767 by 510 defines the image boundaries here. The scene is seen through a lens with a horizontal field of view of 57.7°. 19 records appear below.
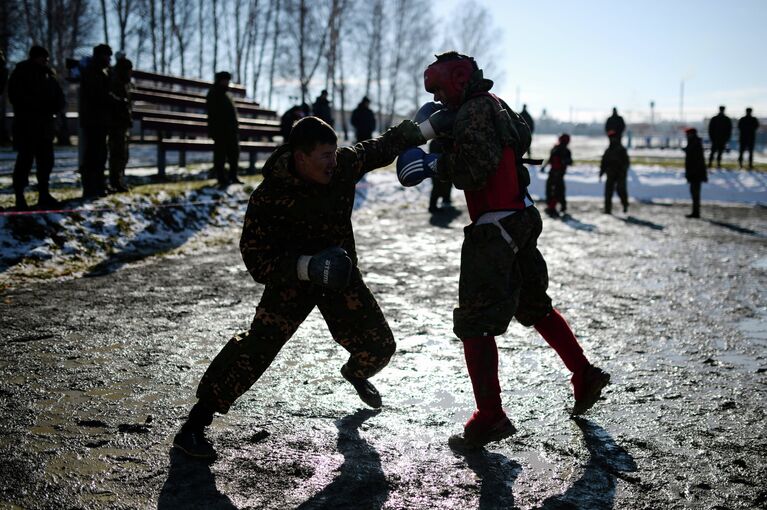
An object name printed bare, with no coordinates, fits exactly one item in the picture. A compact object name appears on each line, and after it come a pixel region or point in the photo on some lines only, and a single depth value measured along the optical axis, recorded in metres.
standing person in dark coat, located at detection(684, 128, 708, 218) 14.02
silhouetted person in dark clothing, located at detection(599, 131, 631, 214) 14.45
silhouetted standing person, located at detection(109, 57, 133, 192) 10.04
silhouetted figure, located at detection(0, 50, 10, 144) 8.51
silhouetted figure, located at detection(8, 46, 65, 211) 8.08
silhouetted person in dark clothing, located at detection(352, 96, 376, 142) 18.56
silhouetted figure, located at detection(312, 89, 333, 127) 17.50
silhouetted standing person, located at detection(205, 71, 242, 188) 11.80
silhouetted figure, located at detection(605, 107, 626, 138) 20.72
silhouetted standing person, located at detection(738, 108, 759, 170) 23.19
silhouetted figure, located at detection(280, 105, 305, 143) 14.40
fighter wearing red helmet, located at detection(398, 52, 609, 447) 3.21
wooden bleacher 13.53
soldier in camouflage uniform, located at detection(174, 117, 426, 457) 3.11
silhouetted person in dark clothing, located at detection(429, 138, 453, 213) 13.53
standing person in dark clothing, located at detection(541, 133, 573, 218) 13.97
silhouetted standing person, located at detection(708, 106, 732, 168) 22.66
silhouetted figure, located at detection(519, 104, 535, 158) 21.52
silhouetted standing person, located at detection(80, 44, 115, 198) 9.23
